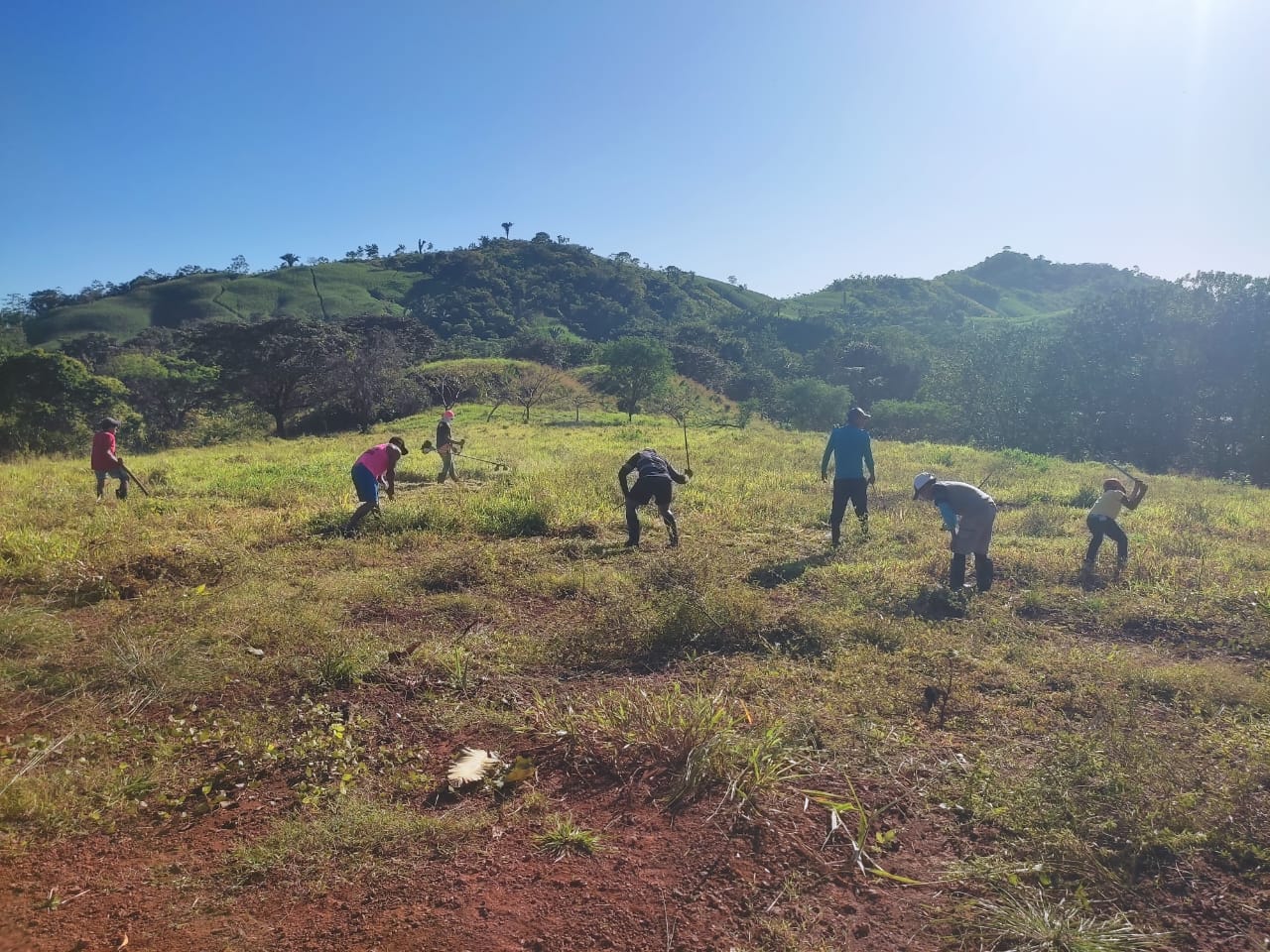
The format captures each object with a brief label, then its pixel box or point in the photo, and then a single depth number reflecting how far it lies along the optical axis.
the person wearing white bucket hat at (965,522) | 6.29
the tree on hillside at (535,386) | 38.50
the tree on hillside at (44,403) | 18.72
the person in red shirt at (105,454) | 9.74
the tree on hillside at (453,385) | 36.34
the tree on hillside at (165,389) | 26.02
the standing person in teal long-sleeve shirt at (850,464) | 7.92
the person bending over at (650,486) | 7.81
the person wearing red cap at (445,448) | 11.13
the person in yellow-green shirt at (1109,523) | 7.12
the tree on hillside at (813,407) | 35.78
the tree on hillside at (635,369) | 36.50
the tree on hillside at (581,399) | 40.92
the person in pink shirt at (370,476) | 8.18
